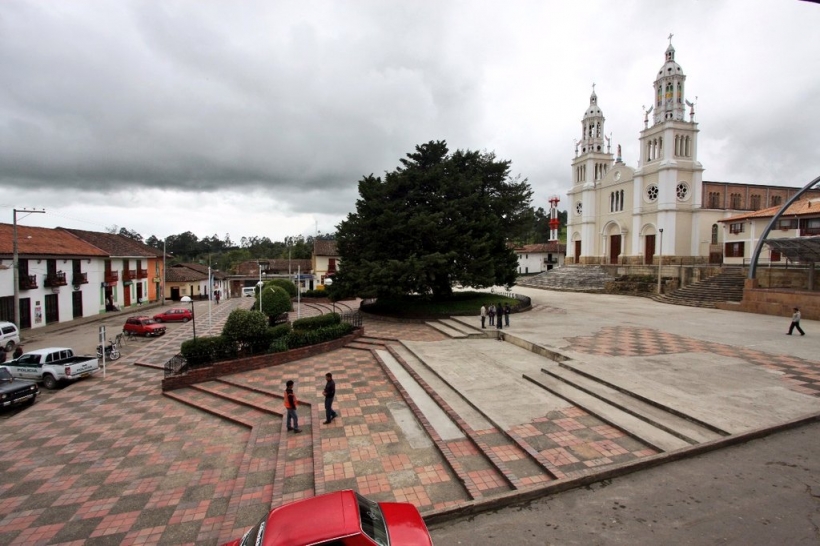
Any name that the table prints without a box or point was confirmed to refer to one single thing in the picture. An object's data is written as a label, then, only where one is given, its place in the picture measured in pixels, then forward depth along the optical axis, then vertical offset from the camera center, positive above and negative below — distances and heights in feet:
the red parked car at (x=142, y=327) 72.49 -11.60
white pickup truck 43.52 -11.54
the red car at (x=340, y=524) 13.00 -8.97
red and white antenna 219.84 +25.86
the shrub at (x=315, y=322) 55.83 -8.10
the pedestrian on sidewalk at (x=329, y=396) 28.63 -9.43
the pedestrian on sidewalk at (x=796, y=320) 50.72 -6.67
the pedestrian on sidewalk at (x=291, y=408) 28.07 -10.20
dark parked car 36.55 -12.05
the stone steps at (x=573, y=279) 132.26 -4.36
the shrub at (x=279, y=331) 49.69 -8.39
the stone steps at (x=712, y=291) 87.20 -5.46
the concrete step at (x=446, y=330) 55.37 -9.59
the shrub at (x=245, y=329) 46.80 -7.61
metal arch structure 76.33 +7.00
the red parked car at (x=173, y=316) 89.76 -11.72
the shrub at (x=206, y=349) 44.32 -9.63
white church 123.85 +23.43
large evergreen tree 66.64 +6.82
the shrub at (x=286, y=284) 94.63 -4.85
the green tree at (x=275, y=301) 67.26 -6.27
